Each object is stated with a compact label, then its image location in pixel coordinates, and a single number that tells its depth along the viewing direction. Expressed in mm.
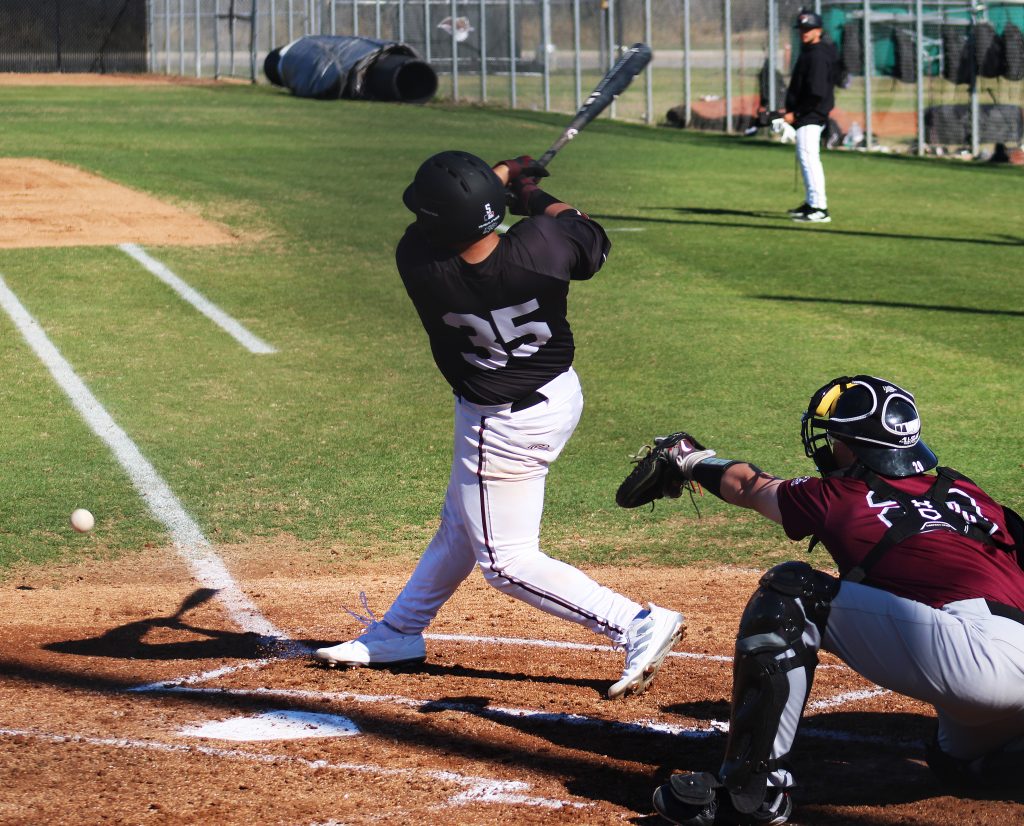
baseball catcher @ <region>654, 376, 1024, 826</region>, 7445
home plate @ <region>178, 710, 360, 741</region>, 9047
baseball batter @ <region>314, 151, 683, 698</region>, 9055
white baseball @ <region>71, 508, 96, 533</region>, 12687
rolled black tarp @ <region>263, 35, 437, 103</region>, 58562
